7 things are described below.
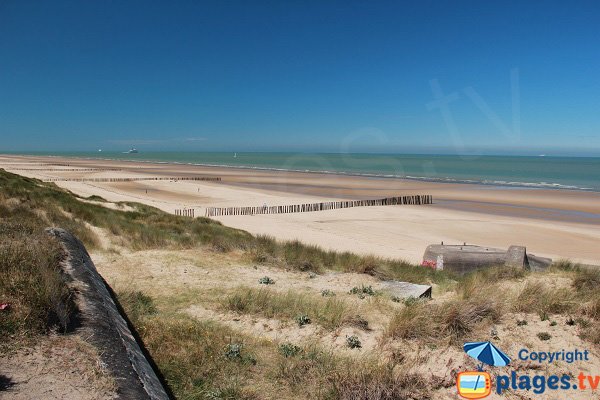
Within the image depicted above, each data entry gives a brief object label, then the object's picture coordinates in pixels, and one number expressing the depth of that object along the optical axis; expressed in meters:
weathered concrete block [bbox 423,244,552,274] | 11.48
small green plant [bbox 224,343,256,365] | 5.07
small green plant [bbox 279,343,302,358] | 5.32
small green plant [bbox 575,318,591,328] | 5.61
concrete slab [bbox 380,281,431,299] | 8.20
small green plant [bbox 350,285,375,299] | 8.30
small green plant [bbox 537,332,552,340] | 5.44
